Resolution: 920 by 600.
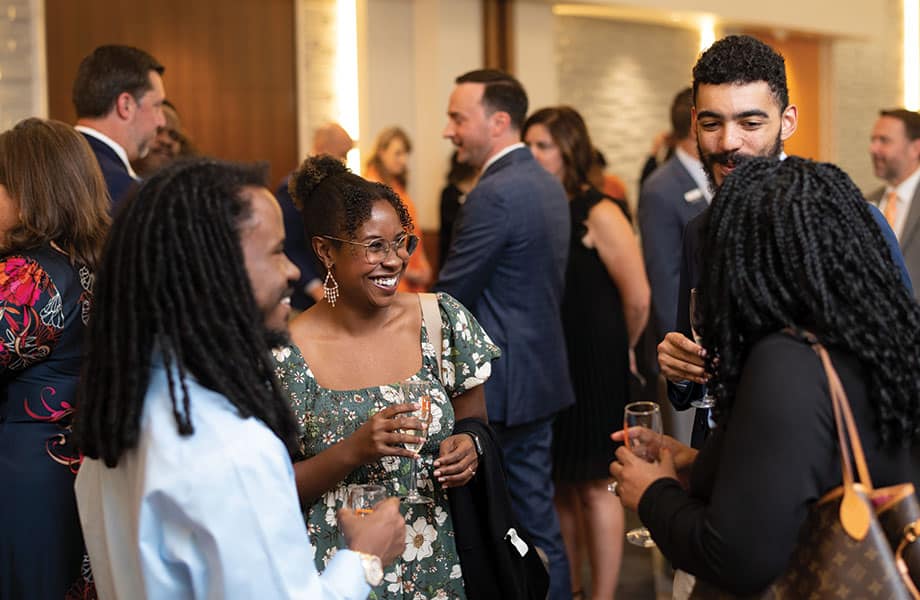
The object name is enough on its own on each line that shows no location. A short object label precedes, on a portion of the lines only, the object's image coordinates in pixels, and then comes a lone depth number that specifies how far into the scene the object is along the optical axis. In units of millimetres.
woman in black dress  4137
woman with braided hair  1486
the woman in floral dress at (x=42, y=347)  2320
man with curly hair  2301
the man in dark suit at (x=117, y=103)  3648
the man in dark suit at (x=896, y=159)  4902
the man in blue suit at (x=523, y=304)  3605
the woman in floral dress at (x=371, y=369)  2246
